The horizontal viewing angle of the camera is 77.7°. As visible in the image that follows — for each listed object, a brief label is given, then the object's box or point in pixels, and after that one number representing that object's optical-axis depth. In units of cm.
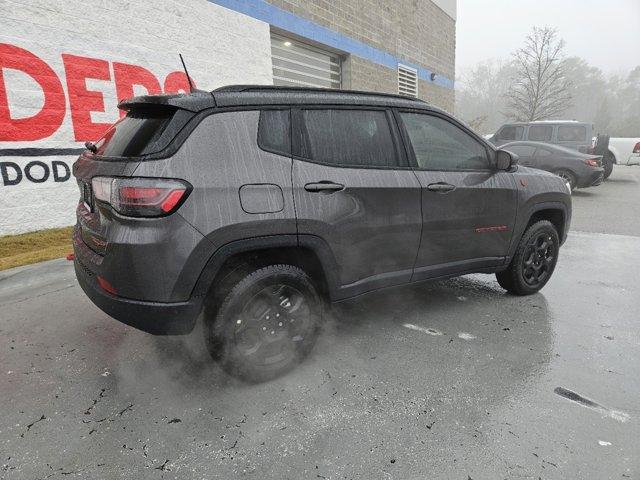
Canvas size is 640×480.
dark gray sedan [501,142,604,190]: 1009
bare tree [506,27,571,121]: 3159
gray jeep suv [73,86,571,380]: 211
